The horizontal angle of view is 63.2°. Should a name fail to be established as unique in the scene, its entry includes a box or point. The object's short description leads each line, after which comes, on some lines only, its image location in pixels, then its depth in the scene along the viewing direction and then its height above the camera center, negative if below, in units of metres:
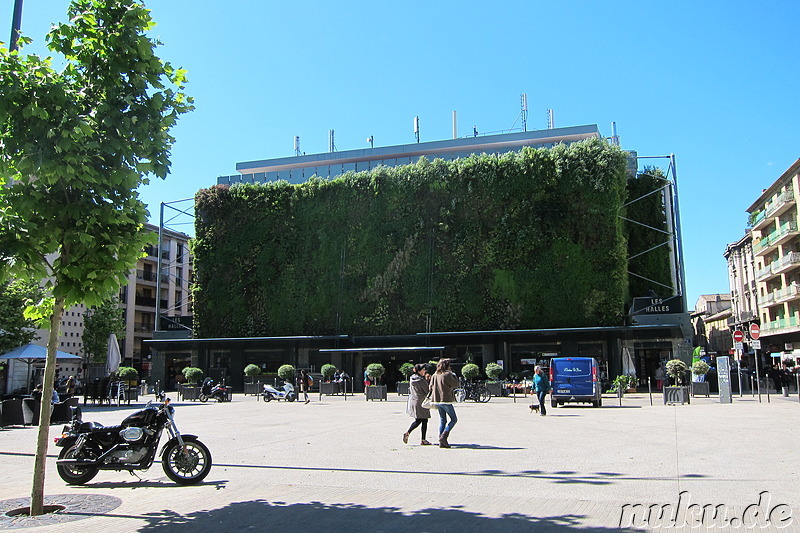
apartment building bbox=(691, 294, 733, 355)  83.69 +3.54
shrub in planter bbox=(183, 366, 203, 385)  35.53 -0.82
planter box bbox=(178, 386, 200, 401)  32.44 -1.68
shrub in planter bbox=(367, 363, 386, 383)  32.96 -0.79
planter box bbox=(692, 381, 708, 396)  28.84 -1.73
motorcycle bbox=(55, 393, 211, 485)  8.25 -1.14
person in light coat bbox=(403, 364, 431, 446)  12.23 -0.90
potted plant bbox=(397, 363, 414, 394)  32.87 -1.01
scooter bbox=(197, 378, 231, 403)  31.27 -1.61
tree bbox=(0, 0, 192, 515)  6.46 +2.15
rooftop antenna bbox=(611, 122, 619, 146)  51.25 +16.68
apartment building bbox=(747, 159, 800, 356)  53.69 +7.50
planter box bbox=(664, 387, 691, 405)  25.23 -1.79
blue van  23.86 -1.12
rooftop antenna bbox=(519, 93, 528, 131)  57.19 +21.72
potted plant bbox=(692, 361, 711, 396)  28.88 -1.50
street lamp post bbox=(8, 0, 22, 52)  8.19 +4.32
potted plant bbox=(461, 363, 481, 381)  30.43 -0.82
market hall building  37.69 +0.42
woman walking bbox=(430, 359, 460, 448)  11.81 -0.70
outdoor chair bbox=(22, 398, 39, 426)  17.48 -1.29
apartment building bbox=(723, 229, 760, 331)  67.75 +7.31
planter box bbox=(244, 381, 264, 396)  38.62 -1.79
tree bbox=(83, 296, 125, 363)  53.69 +2.71
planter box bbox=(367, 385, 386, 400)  30.89 -1.73
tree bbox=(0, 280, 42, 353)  33.28 +2.29
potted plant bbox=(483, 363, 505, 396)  31.80 -1.17
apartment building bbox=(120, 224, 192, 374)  63.94 +6.21
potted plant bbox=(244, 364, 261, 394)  38.09 -0.88
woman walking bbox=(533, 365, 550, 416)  19.67 -1.03
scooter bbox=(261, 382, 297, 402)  30.52 -1.69
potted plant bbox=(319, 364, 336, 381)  35.91 -0.75
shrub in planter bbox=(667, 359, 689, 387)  26.94 -0.81
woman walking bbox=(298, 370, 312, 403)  39.50 -1.45
